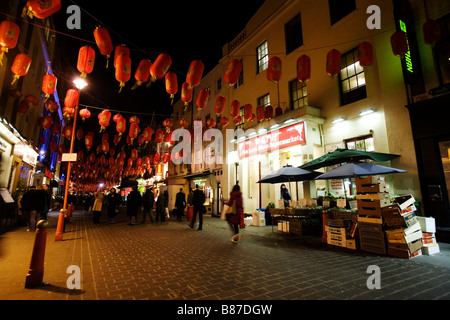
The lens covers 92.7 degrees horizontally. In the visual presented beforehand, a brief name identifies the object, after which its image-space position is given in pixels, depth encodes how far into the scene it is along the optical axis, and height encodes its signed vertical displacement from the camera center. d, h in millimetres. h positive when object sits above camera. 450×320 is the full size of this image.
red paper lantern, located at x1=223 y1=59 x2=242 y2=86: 9836 +5663
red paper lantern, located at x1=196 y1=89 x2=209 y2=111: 11680 +5301
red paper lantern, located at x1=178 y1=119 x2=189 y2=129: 15932 +5420
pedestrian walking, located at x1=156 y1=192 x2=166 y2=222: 13711 -604
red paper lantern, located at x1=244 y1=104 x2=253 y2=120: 13203 +5140
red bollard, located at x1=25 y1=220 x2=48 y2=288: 3762 -1102
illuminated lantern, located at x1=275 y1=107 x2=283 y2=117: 13133 +5083
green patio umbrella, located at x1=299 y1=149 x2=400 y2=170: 8008 +1426
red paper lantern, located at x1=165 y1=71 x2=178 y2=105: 9867 +5230
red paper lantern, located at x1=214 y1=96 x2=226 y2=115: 12167 +5157
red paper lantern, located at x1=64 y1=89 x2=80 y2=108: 11137 +5108
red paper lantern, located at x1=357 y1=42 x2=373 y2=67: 8516 +5540
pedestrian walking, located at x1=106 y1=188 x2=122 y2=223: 13273 -312
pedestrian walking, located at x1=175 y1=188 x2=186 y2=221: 14461 -469
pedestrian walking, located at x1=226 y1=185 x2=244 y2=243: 7715 -621
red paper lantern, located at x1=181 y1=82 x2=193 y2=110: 10736 +5189
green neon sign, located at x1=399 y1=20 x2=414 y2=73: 8159 +5173
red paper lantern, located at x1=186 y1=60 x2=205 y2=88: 8812 +5104
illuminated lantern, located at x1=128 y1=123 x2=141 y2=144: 15703 +4849
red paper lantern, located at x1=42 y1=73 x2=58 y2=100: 9773 +5151
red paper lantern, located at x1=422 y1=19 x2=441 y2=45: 7225 +5408
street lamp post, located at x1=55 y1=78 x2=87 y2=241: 7793 -585
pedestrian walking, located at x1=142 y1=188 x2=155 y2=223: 12625 -257
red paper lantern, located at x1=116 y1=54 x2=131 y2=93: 7907 +4726
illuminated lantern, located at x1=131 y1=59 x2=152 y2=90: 8367 +4855
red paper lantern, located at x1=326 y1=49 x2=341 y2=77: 8766 +5398
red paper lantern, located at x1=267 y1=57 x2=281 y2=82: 10016 +5872
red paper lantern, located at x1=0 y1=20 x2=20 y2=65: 6945 +5271
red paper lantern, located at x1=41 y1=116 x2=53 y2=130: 13766 +4809
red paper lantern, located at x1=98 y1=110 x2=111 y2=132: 12242 +4505
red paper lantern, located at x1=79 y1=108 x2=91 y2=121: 13619 +5345
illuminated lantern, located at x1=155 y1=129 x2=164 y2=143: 18266 +5168
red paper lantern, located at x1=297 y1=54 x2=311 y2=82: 9423 +5574
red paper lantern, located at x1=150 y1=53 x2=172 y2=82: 8180 +4963
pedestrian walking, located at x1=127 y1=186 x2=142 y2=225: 12250 -242
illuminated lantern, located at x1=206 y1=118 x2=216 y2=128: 15534 +5303
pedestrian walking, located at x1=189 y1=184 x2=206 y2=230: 10266 -284
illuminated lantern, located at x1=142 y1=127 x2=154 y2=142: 16812 +4911
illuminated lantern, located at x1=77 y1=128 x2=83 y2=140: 16667 +4979
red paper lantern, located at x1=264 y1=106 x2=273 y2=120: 12848 +4911
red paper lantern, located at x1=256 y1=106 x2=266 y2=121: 12703 +4853
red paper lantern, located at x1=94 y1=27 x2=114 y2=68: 6891 +5040
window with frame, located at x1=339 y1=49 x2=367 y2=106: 10328 +5654
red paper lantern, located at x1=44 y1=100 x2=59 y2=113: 11992 +5114
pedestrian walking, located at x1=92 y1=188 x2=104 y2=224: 12616 -474
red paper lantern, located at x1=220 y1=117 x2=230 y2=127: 14539 +5068
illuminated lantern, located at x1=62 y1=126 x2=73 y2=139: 14193 +4396
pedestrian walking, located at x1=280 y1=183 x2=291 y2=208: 11851 +6
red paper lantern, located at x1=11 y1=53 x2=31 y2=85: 8406 +5211
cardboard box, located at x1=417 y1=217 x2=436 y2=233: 6155 -872
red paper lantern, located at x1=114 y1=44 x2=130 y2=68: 7926 +5324
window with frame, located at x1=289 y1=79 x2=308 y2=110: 12953 +6207
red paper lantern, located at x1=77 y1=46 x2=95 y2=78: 7828 +4983
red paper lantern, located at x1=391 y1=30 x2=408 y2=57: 7660 +5403
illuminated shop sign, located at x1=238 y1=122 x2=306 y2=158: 11203 +3170
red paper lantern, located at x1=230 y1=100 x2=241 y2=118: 12827 +5235
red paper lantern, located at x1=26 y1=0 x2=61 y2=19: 5781 +5178
